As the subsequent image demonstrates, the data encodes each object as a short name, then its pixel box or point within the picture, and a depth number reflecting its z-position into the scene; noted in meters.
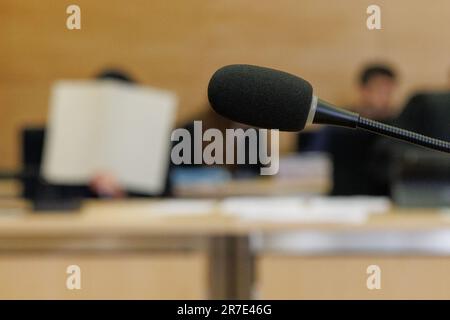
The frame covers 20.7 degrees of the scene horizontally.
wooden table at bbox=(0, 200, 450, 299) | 3.29
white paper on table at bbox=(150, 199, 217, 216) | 3.70
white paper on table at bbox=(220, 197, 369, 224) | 3.37
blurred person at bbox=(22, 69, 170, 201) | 4.64
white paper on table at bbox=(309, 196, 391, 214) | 3.81
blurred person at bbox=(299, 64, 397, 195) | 4.81
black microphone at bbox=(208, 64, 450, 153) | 1.20
